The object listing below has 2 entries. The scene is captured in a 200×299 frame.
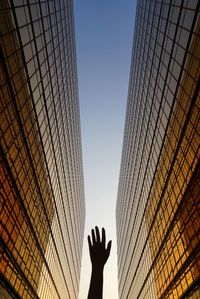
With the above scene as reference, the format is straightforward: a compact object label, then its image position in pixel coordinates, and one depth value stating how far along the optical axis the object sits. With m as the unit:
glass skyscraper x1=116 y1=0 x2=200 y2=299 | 15.42
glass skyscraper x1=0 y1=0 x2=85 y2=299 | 14.91
